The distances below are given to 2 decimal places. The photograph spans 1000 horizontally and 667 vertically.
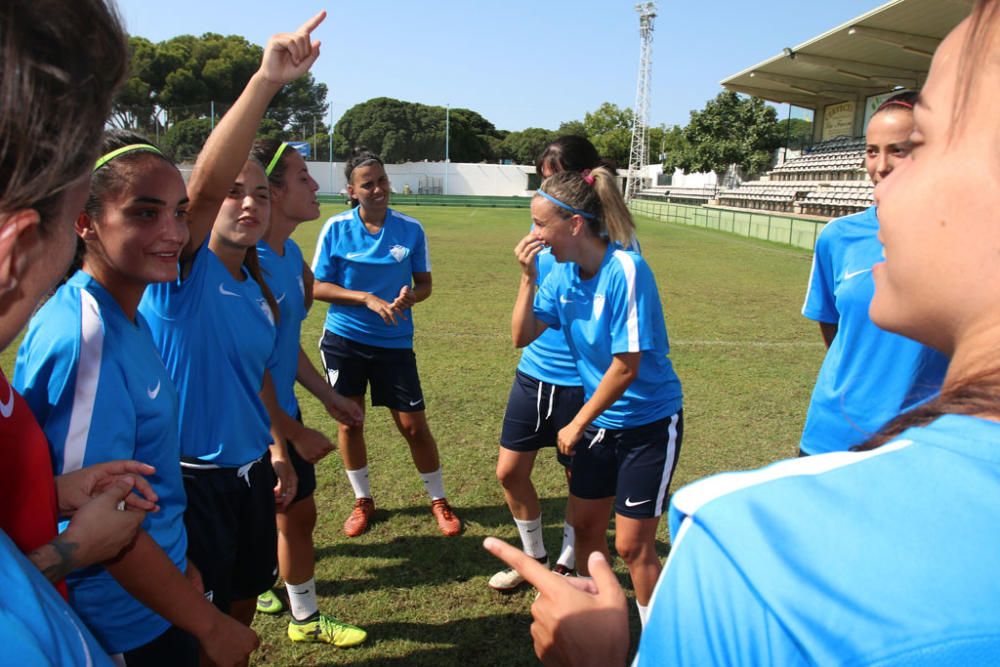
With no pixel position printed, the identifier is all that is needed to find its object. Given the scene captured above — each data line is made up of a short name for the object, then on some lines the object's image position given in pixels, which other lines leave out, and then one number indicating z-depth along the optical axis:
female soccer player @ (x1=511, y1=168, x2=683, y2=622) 3.15
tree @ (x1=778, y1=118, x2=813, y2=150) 50.19
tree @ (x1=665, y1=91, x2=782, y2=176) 53.69
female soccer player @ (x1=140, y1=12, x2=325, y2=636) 2.22
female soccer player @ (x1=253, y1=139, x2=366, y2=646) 3.35
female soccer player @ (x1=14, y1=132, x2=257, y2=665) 1.63
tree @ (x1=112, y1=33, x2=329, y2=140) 57.41
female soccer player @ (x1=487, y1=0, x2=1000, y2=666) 0.58
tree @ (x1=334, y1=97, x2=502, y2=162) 65.31
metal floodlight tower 71.50
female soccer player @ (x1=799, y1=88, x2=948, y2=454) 2.56
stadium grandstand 30.70
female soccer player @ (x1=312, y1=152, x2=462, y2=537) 4.67
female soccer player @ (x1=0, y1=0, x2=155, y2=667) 0.76
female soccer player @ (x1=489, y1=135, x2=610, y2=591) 3.92
